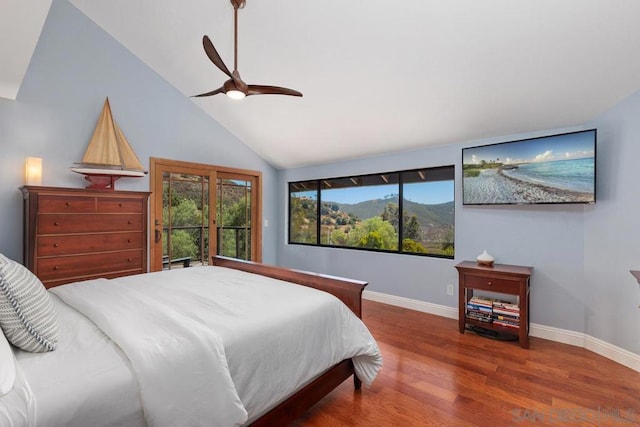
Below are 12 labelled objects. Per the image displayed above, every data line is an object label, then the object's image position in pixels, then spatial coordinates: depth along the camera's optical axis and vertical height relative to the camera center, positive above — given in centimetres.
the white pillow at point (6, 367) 91 -50
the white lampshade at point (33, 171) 288 +36
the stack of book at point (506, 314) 290 -95
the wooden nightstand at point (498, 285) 281 -68
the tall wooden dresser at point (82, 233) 269 -22
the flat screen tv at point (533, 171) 269 +43
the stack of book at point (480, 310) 304 -95
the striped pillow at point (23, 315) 117 -42
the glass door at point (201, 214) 391 -4
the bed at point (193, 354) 103 -58
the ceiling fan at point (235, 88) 201 +90
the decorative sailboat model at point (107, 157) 319 +57
